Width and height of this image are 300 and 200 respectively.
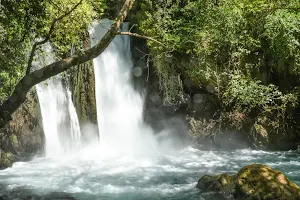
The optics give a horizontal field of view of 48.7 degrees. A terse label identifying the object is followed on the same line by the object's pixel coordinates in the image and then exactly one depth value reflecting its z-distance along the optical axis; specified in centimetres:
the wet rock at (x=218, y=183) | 616
